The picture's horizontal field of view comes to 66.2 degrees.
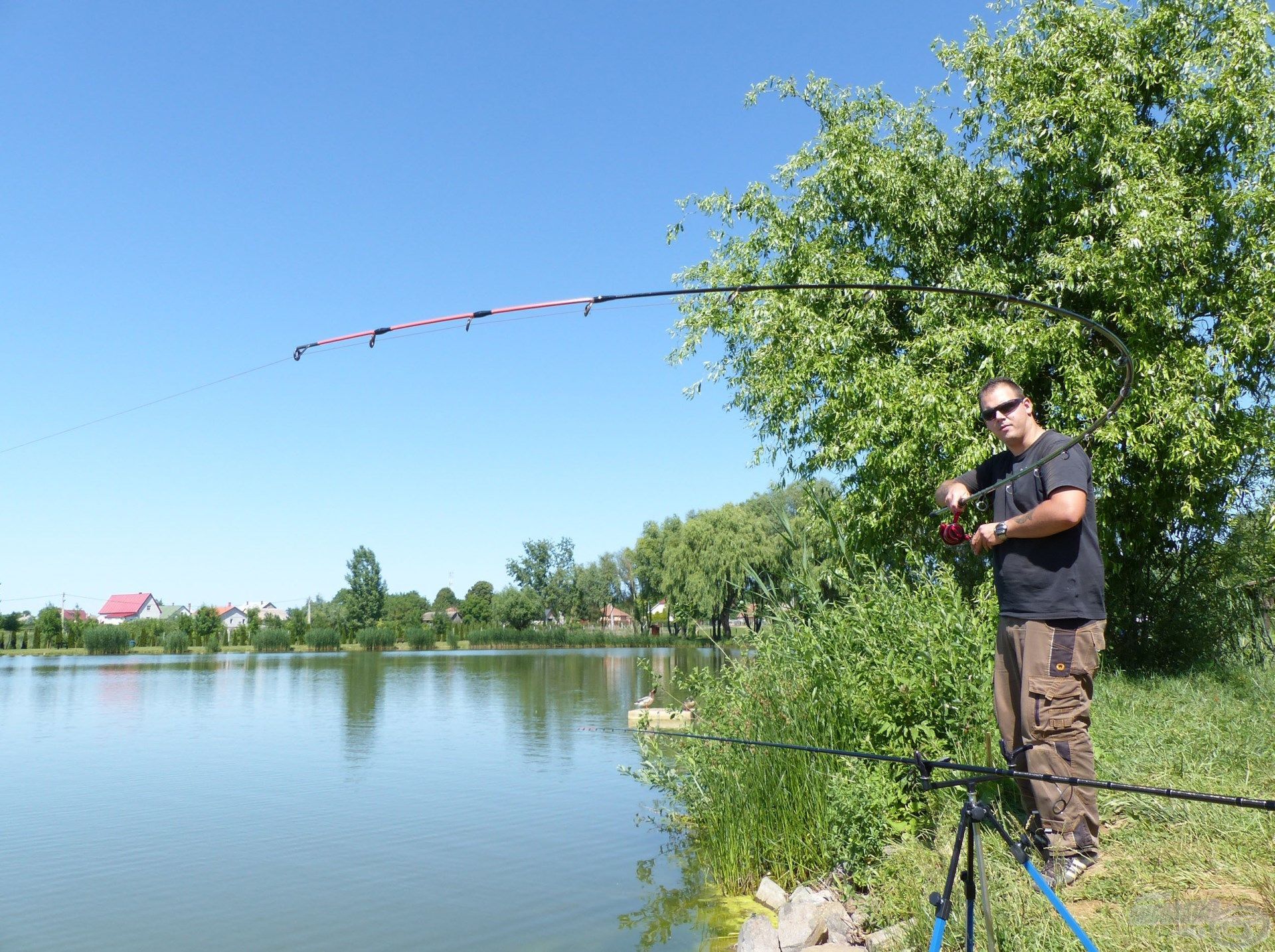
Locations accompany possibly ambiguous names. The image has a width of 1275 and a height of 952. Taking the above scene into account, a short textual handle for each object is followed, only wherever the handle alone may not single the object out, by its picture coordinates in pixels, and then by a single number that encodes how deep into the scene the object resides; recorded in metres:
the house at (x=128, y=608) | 104.12
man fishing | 3.90
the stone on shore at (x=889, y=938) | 4.25
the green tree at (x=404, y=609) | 85.94
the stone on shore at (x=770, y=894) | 5.98
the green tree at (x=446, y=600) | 123.89
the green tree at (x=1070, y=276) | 10.66
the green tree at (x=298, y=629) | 56.09
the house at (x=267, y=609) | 115.77
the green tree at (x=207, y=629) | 55.22
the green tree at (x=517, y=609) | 69.56
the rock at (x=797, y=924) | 4.98
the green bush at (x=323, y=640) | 54.41
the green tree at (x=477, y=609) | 78.69
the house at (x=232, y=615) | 109.81
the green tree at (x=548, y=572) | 75.81
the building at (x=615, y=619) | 87.56
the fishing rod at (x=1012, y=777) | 1.91
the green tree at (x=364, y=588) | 78.88
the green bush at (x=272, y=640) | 54.09
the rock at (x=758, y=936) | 5.23
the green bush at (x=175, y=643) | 52.75
